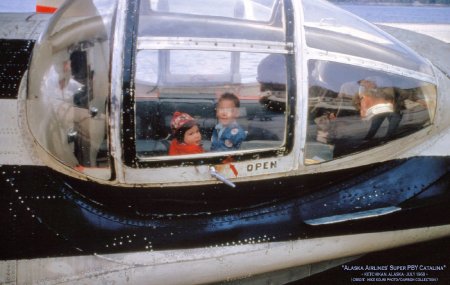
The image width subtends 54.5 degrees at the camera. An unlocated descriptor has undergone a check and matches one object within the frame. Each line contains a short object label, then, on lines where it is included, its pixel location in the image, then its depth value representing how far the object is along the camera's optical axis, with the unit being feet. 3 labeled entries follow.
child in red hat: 8.39
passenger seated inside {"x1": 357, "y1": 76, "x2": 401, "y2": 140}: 9.23
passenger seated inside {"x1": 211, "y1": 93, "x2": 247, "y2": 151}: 8.45
